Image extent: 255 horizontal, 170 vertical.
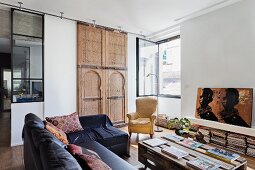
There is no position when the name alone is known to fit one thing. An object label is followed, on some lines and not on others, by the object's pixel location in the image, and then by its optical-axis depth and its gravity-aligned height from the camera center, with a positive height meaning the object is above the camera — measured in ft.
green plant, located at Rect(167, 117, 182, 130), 9.28 -2.10
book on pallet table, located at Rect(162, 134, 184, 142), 8.24 -2.65
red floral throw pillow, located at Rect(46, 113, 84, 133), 9.22 -2.10
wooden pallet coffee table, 5.94 -2.82
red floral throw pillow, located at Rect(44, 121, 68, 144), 6.97 -2.05
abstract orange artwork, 10.29 -1.33
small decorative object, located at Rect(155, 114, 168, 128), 15.72 -3.38
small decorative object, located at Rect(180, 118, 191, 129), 9.18 -2.09
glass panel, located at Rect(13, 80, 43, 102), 11.64 -0.33
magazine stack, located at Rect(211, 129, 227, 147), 10.84 -3.44
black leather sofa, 3.55 -2.50
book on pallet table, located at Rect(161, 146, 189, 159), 6.49 -2.69
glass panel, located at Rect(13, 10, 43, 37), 11.52 +4.42
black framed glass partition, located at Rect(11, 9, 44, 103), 11.57 +2.09
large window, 17.13 +1.98
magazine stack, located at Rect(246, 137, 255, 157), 9.52 -3.51
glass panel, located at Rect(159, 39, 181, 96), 16.92 +1.87
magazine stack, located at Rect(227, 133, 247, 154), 9.95 -3.50
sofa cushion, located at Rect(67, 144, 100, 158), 4.67 -1.86
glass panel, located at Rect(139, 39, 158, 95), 18.08 +2.14
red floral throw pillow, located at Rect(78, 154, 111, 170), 4.12 -1.97
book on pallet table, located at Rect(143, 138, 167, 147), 7.68 -2.68
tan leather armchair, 12.11 -2.53
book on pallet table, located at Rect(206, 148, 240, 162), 6.20 -2.70
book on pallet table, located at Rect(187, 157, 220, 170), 5.60 -2.73
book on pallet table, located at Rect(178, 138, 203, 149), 7.45 -2.69
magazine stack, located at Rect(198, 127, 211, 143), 11.73 -3.35
